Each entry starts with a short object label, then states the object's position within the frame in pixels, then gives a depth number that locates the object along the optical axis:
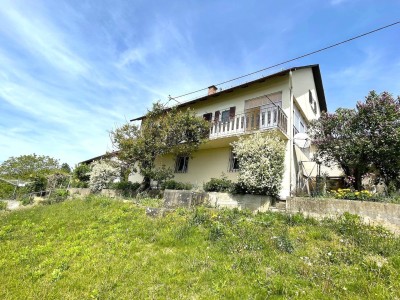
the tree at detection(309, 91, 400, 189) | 9.31
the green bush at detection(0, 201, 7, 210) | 15.24
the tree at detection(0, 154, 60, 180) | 44.41
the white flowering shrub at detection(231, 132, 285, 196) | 9.62
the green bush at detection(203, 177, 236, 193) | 10.59
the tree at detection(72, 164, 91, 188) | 22.70
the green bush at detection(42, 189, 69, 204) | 15.00
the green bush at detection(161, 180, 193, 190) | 13.40
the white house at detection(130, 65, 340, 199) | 12.10
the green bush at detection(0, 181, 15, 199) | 30.59
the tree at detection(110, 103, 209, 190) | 13.24
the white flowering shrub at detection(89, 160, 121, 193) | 16.89
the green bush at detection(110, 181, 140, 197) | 15.05
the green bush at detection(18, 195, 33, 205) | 17.01
